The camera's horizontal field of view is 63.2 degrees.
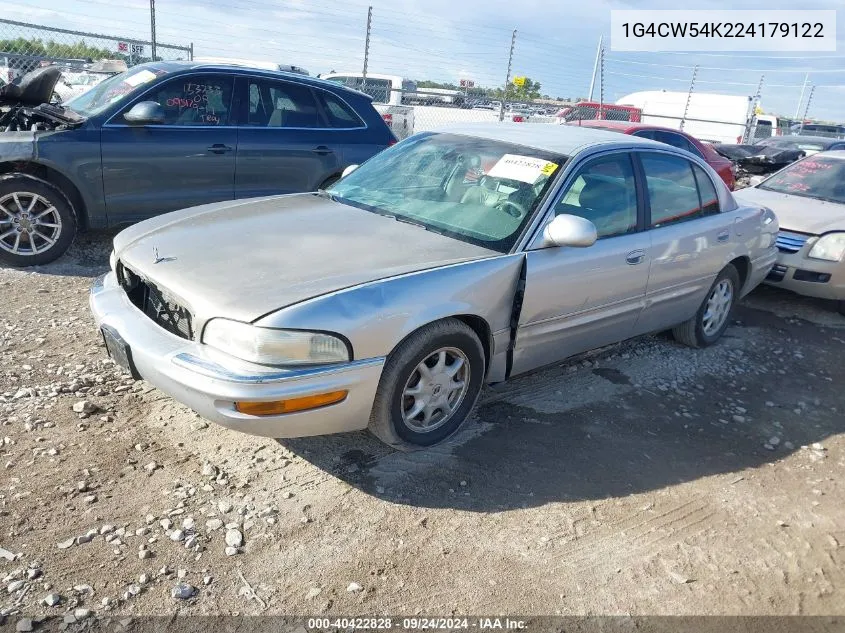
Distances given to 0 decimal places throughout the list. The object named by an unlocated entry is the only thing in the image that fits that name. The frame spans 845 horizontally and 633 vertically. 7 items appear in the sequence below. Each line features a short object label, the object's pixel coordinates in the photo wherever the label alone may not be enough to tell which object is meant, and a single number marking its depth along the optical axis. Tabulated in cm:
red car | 916
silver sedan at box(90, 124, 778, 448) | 279
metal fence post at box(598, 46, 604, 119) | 1629
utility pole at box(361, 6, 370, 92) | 1159
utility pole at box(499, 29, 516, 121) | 1382
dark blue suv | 549
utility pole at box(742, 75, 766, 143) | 2075
